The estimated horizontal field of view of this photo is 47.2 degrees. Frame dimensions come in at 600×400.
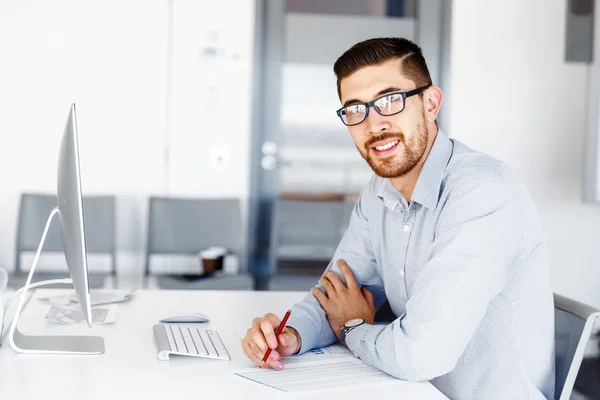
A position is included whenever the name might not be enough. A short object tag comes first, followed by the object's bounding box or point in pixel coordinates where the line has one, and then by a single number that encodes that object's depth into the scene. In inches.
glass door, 174.4
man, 53.7
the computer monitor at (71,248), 50.3
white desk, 48.0
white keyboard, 56.3
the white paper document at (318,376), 50.7
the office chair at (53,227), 158.2
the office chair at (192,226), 163.2
